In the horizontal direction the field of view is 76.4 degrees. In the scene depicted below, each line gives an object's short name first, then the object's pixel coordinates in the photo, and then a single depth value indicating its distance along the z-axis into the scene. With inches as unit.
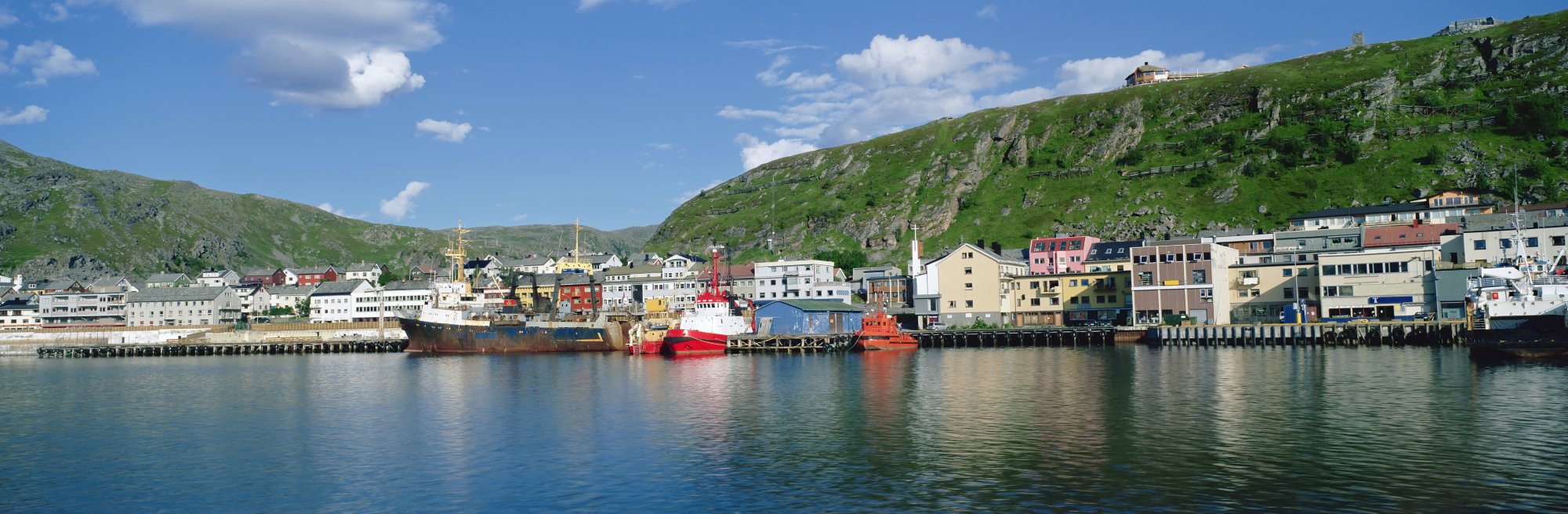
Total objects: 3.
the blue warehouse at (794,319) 4010.8
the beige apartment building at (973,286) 4215.1
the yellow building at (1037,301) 4232.3
